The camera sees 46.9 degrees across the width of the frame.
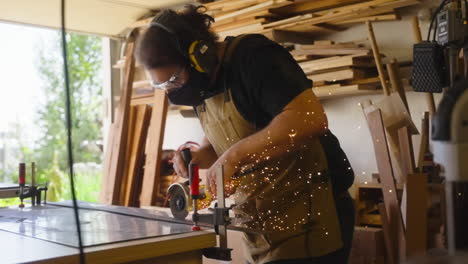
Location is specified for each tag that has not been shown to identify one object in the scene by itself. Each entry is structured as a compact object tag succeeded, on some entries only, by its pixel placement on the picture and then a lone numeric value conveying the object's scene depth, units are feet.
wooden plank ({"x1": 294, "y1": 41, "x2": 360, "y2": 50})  9.33
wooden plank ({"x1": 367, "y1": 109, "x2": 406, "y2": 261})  6.97
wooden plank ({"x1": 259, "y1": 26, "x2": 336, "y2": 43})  10.07
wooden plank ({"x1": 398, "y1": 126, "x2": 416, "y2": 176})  6.91
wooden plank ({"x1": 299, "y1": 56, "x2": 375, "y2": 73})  9.10
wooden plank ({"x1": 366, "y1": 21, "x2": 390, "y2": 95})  8.45
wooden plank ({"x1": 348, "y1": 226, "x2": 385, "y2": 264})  7.70
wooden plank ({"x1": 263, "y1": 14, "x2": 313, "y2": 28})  9.81
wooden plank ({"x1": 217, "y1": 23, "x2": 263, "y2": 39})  10.41
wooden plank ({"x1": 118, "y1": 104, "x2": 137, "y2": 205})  13.71
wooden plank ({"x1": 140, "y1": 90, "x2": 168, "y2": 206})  12.98
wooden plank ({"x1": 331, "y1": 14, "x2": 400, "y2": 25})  8.96
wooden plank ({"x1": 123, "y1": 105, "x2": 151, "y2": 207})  13.61
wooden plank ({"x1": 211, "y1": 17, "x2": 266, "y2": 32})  10.48
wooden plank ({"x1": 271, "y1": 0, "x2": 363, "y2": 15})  9.75
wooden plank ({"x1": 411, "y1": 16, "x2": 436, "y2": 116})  7.56
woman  4.86
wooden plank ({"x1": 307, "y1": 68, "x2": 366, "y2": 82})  9.09
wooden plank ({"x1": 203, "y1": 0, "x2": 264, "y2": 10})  11.00
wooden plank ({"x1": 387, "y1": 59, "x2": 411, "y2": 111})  8.39
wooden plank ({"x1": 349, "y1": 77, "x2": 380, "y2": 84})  8.82
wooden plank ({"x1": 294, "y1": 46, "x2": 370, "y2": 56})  9.18
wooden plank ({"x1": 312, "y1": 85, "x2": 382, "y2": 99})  9.05
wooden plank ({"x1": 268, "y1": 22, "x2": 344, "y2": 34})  9.71
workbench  4.20
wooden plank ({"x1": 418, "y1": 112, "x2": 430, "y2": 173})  6.05
